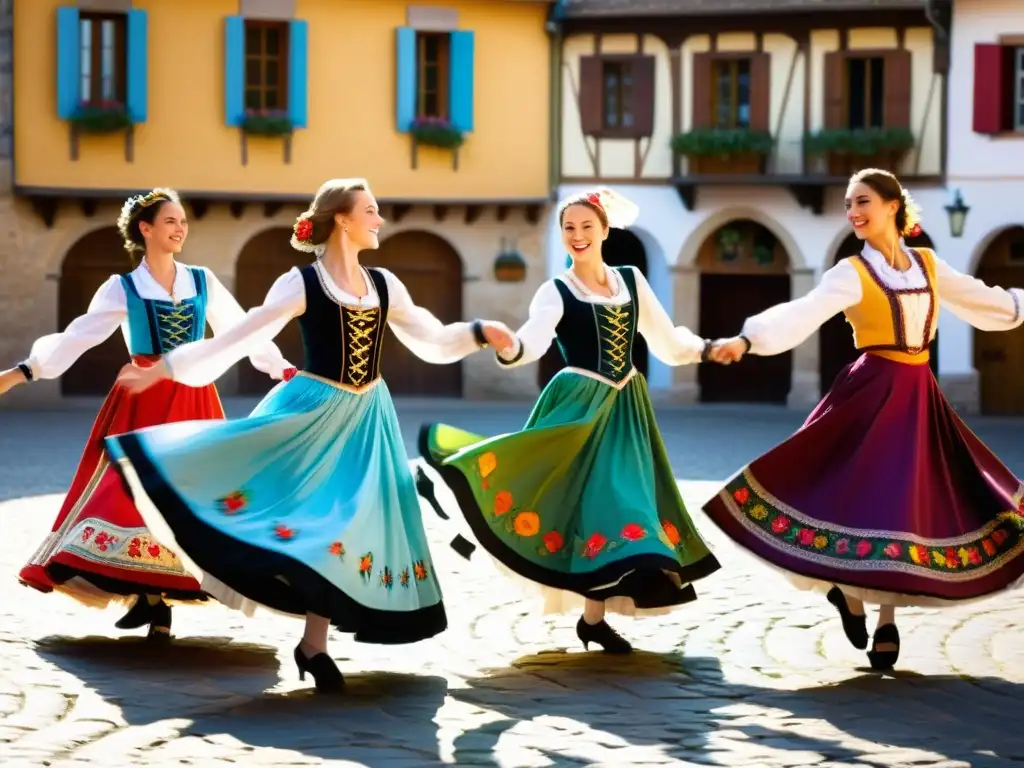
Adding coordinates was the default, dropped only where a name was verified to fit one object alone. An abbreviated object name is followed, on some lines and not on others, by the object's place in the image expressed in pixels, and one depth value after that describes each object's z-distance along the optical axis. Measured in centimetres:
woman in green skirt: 691
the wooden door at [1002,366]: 2692
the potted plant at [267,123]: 2570
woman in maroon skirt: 672
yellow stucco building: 2555
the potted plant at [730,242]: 2742
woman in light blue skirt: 620
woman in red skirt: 724
